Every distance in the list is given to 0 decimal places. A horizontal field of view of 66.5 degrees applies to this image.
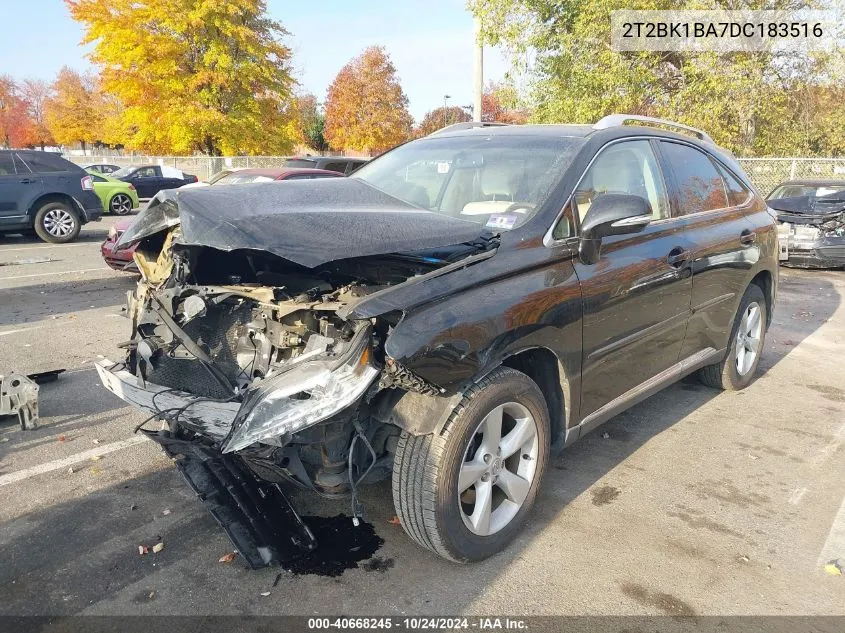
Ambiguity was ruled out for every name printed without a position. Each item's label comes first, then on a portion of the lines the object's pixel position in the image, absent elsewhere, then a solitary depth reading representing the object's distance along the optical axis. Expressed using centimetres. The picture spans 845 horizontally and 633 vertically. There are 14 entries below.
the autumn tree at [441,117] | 6072
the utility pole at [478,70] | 1345
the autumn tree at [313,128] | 5937
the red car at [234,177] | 797
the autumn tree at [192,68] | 2614
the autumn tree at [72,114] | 5294
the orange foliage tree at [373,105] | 4206
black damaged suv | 253
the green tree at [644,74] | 1527
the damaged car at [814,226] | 1080
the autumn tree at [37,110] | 6122
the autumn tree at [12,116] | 5931
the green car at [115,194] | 1850
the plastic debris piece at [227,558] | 286
